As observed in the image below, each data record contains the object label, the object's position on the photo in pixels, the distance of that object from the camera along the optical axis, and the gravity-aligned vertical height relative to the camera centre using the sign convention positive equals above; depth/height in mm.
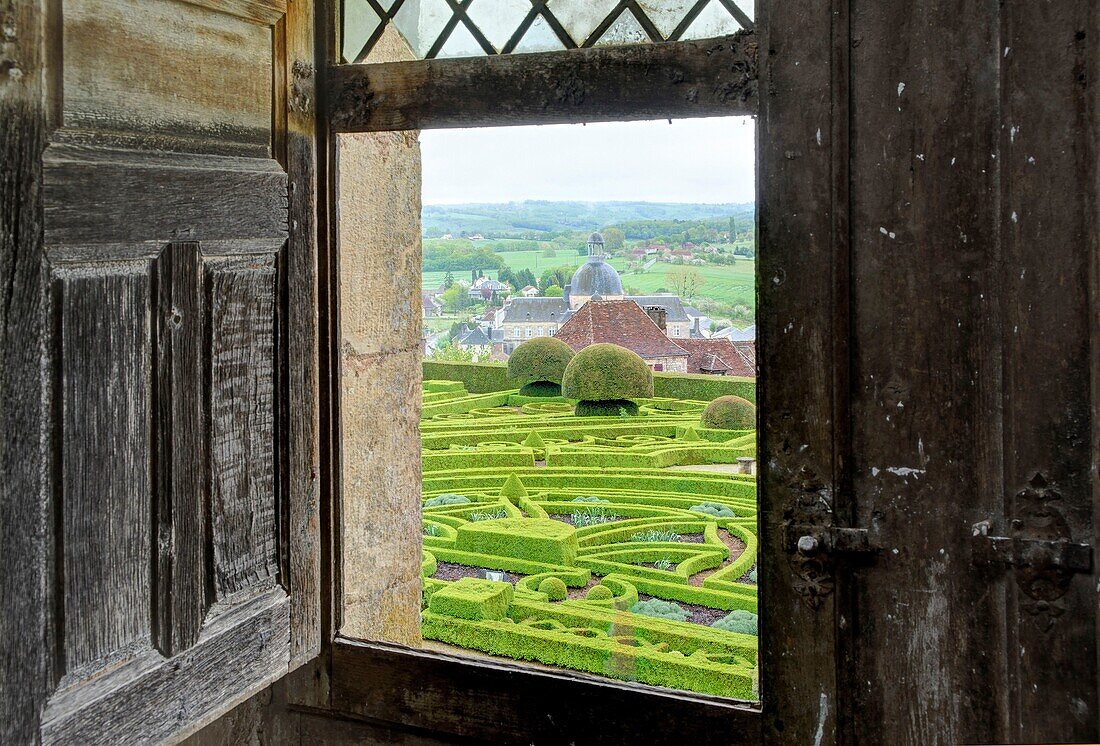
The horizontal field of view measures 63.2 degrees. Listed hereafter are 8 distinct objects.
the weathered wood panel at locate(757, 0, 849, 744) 1688 +19
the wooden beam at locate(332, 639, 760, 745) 1814 -744
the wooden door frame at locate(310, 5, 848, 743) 1694 +134
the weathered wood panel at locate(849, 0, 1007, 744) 1597 -16
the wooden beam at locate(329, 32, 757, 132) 1763 +573
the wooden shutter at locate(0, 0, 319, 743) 1282 +3
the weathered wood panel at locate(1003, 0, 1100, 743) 1506 +24
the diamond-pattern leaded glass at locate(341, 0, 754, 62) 1817 +728
